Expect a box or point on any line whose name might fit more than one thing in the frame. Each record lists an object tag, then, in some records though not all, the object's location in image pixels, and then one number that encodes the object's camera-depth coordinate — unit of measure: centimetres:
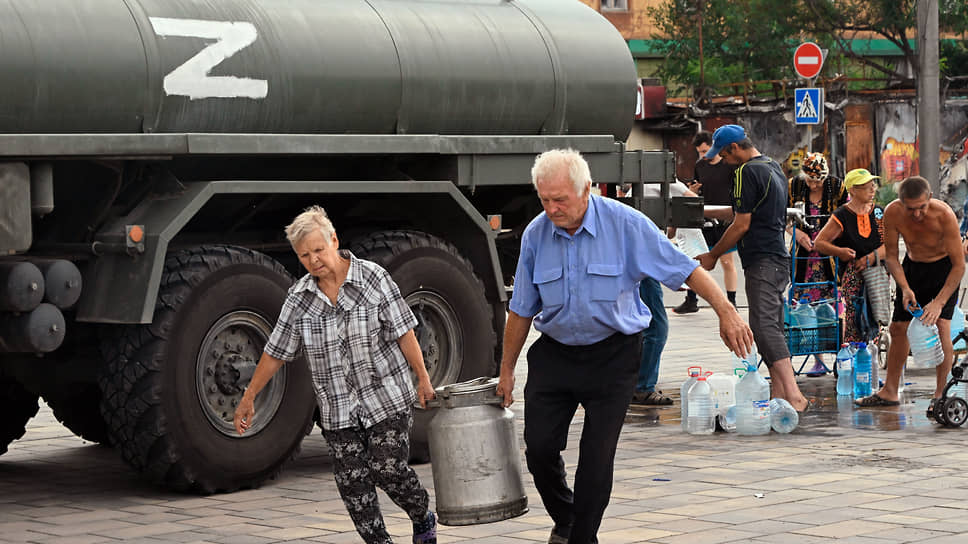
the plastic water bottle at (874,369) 1178
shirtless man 1057
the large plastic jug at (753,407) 1004
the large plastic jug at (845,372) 1175
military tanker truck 784
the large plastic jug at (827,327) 1214
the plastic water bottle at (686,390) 1027
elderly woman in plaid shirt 639
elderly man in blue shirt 616
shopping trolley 1208
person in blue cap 1061
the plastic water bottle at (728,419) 1020
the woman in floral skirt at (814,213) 1248
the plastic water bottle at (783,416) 1006
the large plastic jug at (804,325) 1209
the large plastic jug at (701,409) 1015
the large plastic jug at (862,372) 1162
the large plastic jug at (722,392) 1022
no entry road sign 2442
